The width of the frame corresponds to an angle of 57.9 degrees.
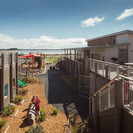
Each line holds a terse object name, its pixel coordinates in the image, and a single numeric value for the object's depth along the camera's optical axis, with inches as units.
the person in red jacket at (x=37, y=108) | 351.9
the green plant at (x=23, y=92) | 530.3
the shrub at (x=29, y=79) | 715.4
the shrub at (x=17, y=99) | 438.6
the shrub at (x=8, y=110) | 349.4
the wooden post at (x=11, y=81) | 434.6
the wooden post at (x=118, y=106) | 183.8
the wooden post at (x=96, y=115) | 261.6
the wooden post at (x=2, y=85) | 355.3
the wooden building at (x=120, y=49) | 581.6
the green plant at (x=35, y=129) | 259.0
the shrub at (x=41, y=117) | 331.3
